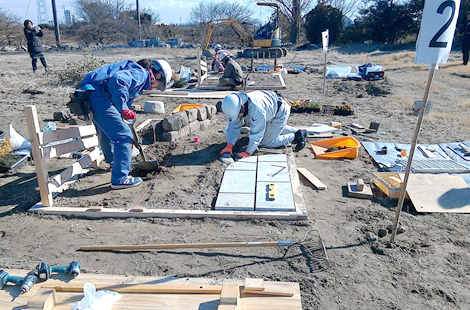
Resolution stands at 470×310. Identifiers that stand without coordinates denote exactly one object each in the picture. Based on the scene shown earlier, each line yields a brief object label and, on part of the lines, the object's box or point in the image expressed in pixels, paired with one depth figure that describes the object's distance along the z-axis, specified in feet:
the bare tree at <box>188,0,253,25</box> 143.74
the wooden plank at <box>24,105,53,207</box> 12.33
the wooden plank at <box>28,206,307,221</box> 12.76
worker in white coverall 16.96
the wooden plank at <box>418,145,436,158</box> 18.80
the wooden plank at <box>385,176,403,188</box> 14.60
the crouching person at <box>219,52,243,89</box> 37.21
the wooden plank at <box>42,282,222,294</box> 8.89
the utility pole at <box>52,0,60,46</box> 82.92
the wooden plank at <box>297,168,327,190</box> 15.31
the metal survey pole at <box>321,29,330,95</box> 32.81
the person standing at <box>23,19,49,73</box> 41.24
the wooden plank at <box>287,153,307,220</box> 13.01
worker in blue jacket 14.23
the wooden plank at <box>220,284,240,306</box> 8.12
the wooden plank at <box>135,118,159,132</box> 22.65
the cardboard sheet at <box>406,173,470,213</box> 13.56
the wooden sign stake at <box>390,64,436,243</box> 10.00
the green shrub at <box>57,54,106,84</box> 38.55
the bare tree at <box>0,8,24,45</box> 98.48
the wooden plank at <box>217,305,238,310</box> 7.93
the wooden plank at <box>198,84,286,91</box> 37.76
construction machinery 58.49
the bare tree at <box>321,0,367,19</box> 122.01
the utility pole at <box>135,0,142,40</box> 105.88
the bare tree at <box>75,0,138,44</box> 110.93
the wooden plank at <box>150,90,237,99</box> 34.99
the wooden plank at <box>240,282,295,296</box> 8.80
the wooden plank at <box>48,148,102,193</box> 14.48
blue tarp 17.79
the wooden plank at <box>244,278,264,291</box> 8.76
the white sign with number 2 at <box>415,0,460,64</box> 9.45
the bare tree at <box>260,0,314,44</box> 104.17
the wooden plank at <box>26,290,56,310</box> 7.99
